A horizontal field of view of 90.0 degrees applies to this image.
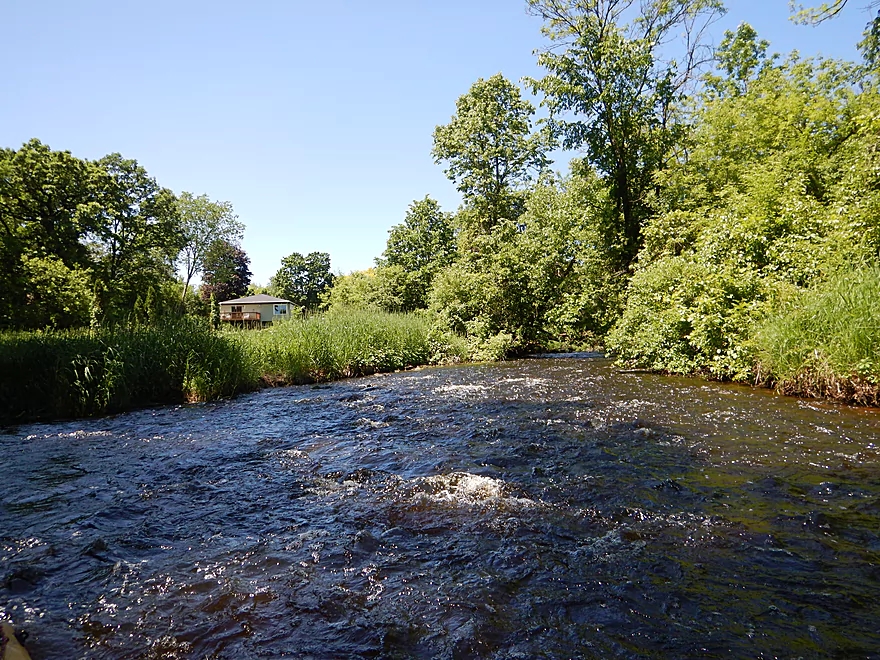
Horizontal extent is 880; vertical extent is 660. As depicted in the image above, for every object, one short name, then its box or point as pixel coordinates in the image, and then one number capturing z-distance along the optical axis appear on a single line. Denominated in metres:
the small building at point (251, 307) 48.36
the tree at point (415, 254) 31.89
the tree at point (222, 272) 56.91
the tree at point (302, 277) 78.25
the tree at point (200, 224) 53.72
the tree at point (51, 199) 26.70
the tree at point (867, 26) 11.24
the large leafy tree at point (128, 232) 31.56
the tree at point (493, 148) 25.97
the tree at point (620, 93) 17.97
